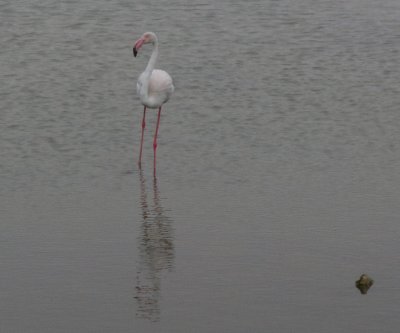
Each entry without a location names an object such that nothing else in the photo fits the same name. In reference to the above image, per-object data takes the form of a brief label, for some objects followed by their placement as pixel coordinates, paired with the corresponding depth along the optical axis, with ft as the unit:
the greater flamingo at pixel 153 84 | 96.68
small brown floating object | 58.65
